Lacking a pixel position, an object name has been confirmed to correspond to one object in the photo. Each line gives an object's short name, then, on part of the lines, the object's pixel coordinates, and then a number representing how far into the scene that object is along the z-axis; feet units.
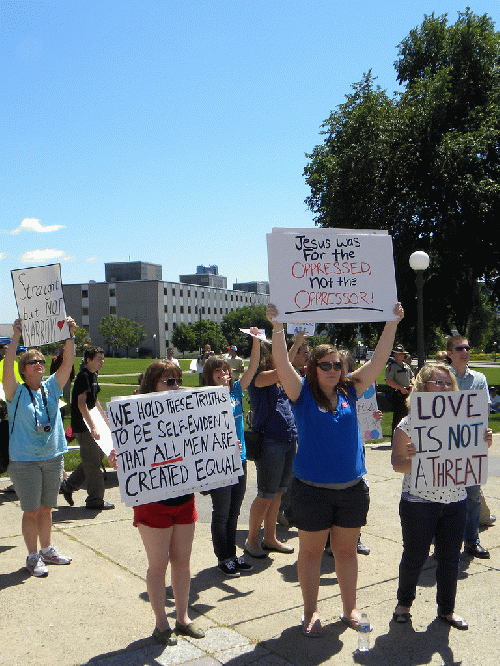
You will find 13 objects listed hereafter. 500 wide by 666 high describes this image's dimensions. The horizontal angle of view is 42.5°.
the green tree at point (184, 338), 331.16
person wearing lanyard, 16.96
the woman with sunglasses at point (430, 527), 13.56
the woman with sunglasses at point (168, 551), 12.86
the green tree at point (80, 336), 268.39
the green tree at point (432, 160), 75.10
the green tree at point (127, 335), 307.78
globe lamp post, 48.14
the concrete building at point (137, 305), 361.10
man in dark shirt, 23.03
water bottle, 12.64
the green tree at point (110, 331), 306.55
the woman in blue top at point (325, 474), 13.07
